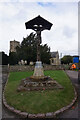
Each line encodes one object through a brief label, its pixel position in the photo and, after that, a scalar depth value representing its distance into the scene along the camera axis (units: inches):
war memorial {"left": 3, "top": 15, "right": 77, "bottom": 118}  170.6
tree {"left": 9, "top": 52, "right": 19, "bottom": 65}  1196.0
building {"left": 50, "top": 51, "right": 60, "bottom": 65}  2354.8
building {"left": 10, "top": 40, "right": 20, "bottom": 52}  2215.8
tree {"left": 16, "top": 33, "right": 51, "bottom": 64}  1111.0
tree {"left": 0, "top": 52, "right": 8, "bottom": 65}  1080.8
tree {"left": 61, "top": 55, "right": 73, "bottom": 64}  2117.4
